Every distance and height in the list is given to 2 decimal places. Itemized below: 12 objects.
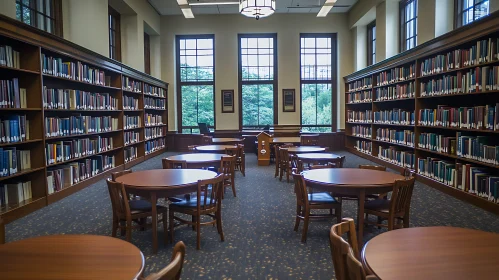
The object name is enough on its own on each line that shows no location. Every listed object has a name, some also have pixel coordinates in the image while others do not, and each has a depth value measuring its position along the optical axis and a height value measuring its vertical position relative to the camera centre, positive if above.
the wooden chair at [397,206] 3.26 -0.83
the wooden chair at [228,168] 5.06 -0.69
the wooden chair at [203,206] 3.49 -0.84
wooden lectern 9.42 -0.83
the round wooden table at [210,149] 6.85 -0.54
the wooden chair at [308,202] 3.66 -0.85
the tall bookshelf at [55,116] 4.77 +0.09
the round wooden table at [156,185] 3.33 -0.58
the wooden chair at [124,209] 3.32 -0.84
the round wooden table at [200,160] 5.09 -0.55
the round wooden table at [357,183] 3.35 -0.60
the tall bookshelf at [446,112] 5.03 +0.09
